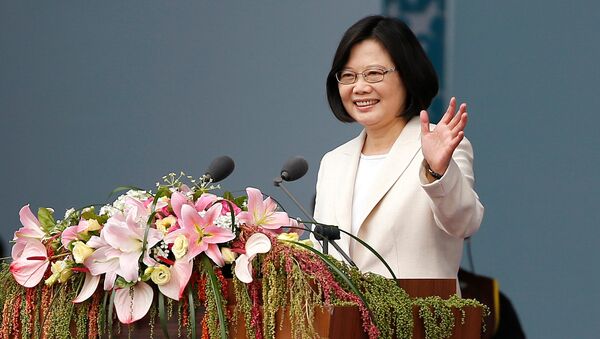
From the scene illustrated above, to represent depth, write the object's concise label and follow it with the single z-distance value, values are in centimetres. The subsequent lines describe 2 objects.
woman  817
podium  754
